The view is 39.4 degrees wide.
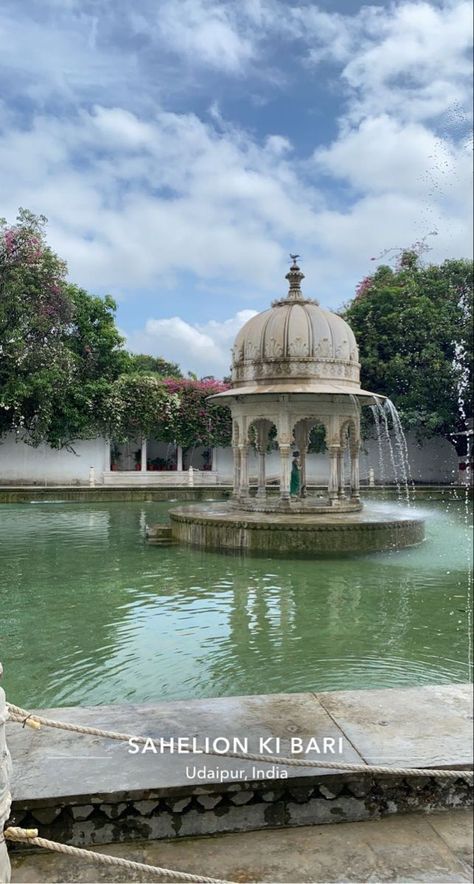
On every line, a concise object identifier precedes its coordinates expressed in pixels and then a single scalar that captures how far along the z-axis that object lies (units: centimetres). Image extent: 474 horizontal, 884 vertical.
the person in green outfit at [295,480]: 1657
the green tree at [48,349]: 1072
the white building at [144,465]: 2817
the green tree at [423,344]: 2625
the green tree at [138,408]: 2756
